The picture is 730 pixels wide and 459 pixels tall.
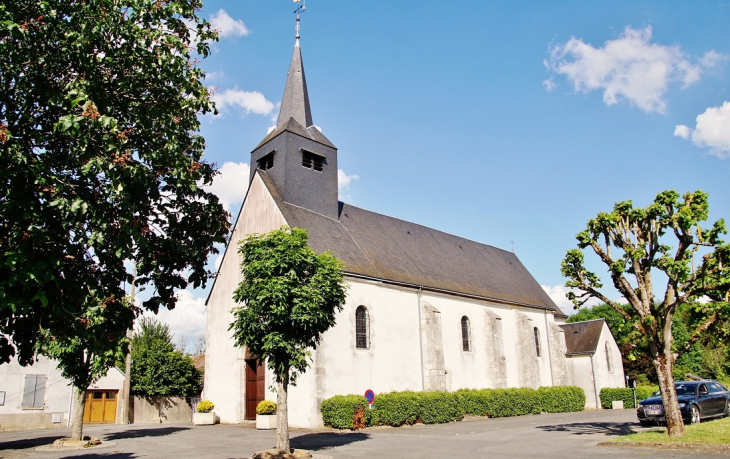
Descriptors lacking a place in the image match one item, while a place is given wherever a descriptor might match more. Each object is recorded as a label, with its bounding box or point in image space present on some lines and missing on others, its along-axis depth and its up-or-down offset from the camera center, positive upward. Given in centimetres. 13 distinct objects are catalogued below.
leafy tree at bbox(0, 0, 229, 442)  620 +271
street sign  1616 -68
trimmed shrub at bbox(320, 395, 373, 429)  1906 -119
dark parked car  1593 -123
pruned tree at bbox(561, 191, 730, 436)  1279 +224
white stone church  2188 +298
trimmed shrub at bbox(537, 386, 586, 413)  2858 -173
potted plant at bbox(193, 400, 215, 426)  2306 -145
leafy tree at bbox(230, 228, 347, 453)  1231 +170
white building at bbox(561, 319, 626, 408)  3381 +42
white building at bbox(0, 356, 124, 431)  2480 -53
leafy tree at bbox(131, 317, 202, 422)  2944 +35
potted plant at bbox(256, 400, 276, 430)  1947 -134
